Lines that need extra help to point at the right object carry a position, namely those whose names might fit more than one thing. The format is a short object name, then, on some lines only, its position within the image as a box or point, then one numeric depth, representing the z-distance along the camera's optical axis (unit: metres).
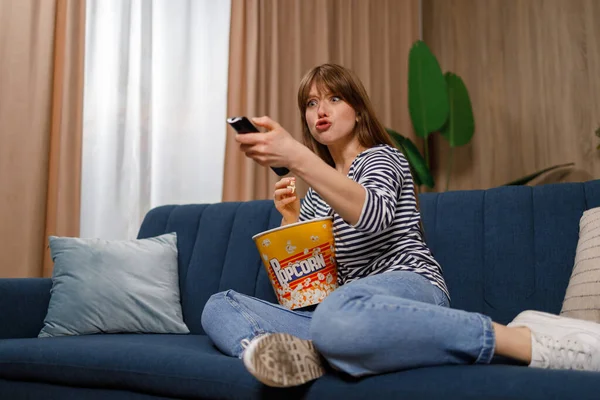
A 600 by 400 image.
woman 1.09
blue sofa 1.24
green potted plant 3.46
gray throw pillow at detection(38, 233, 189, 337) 2.01
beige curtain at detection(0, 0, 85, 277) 2.60
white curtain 2.91
